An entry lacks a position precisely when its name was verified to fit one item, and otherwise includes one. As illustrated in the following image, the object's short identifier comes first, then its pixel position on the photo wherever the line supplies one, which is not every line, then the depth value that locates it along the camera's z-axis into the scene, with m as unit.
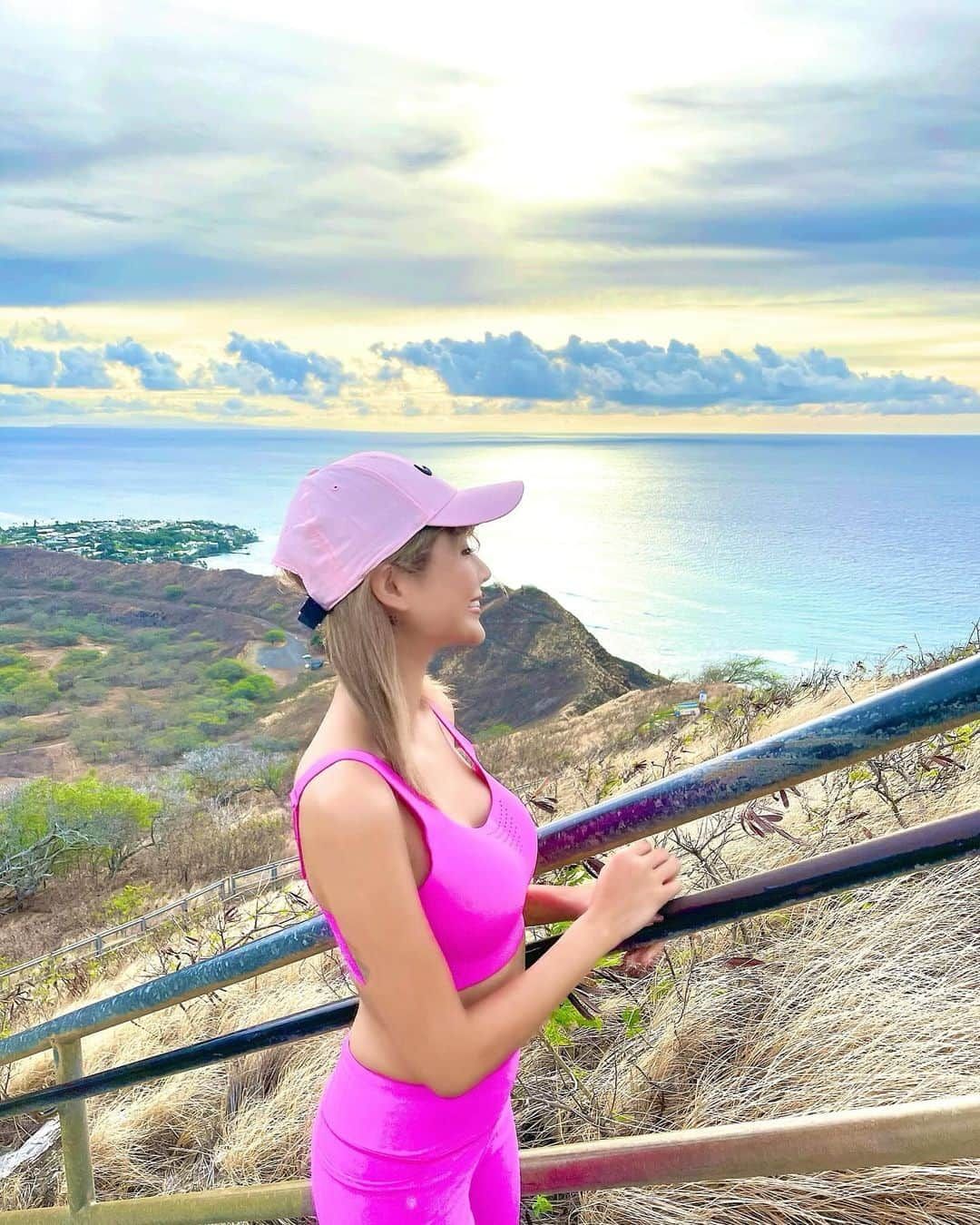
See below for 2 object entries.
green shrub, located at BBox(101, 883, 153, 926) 18.30
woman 1.10
